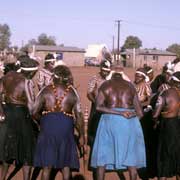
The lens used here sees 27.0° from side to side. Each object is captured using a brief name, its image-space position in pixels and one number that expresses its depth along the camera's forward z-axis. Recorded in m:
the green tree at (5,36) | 83.67
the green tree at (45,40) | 92.20
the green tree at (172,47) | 97.69
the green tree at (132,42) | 93.19
